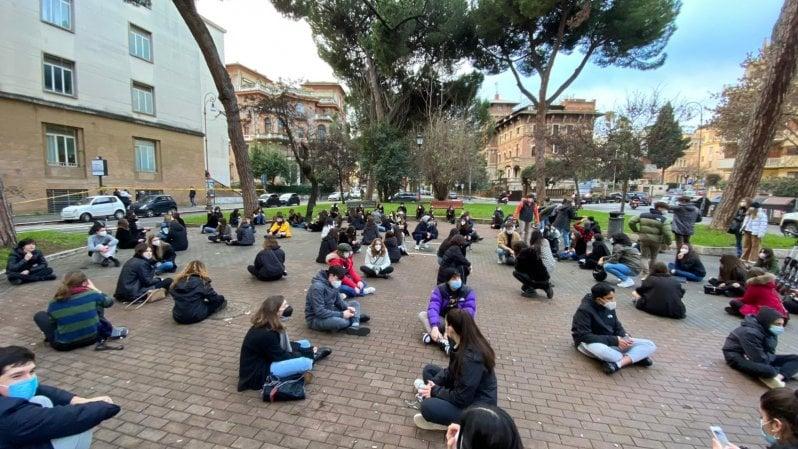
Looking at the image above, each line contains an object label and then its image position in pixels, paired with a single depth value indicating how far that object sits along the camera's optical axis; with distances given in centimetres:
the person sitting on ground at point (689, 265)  884
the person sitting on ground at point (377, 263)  880
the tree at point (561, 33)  2017
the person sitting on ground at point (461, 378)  302
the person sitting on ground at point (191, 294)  572
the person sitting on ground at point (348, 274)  696
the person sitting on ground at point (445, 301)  524
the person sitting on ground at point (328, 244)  988
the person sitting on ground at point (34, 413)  228
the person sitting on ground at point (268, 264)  829
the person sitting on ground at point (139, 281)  664
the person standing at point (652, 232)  872
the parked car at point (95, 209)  2078
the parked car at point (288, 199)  3782
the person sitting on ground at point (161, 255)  891
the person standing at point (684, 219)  1004
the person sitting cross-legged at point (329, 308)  545
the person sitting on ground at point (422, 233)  1304
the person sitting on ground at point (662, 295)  642
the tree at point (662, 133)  2283
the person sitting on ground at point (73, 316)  467
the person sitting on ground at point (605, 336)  454
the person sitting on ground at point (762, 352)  431
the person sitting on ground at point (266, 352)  382
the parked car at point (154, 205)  2400
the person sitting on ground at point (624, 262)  846
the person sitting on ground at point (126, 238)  1153
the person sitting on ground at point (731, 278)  754
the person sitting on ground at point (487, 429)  180
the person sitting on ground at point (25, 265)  778
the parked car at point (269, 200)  3492
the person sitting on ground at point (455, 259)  726
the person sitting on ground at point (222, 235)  1334
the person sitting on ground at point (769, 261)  808
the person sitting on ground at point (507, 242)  1040
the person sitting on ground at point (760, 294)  551
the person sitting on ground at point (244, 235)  1278
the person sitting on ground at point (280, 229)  1471
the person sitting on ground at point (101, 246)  966
